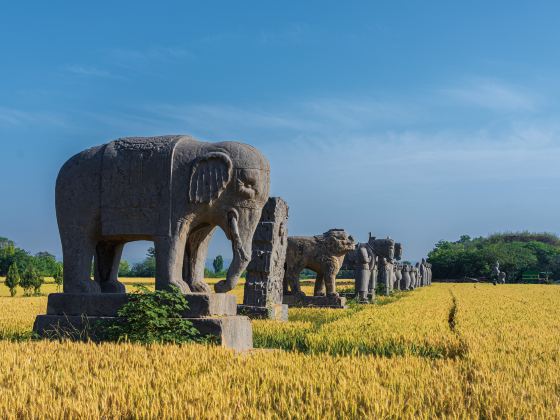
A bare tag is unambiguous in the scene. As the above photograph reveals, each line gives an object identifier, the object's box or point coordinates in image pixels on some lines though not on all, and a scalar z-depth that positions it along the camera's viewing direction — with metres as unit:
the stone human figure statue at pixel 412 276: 44.10
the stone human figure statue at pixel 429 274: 62.14
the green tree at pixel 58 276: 33.77
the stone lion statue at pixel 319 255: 20.48
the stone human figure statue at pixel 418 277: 49.75
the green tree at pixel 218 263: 106.88
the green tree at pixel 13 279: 32.94
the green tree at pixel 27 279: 33.72
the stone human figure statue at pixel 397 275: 37.73
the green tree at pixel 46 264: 60.48
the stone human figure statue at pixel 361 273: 23.31
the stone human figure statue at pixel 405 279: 40.84
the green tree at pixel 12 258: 52.79
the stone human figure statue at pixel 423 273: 55.13
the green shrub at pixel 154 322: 8.13
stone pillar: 15.33
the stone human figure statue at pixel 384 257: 30.84
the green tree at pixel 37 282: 33.78
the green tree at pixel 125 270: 79.60
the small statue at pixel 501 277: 66.94
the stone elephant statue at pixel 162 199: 9.00
